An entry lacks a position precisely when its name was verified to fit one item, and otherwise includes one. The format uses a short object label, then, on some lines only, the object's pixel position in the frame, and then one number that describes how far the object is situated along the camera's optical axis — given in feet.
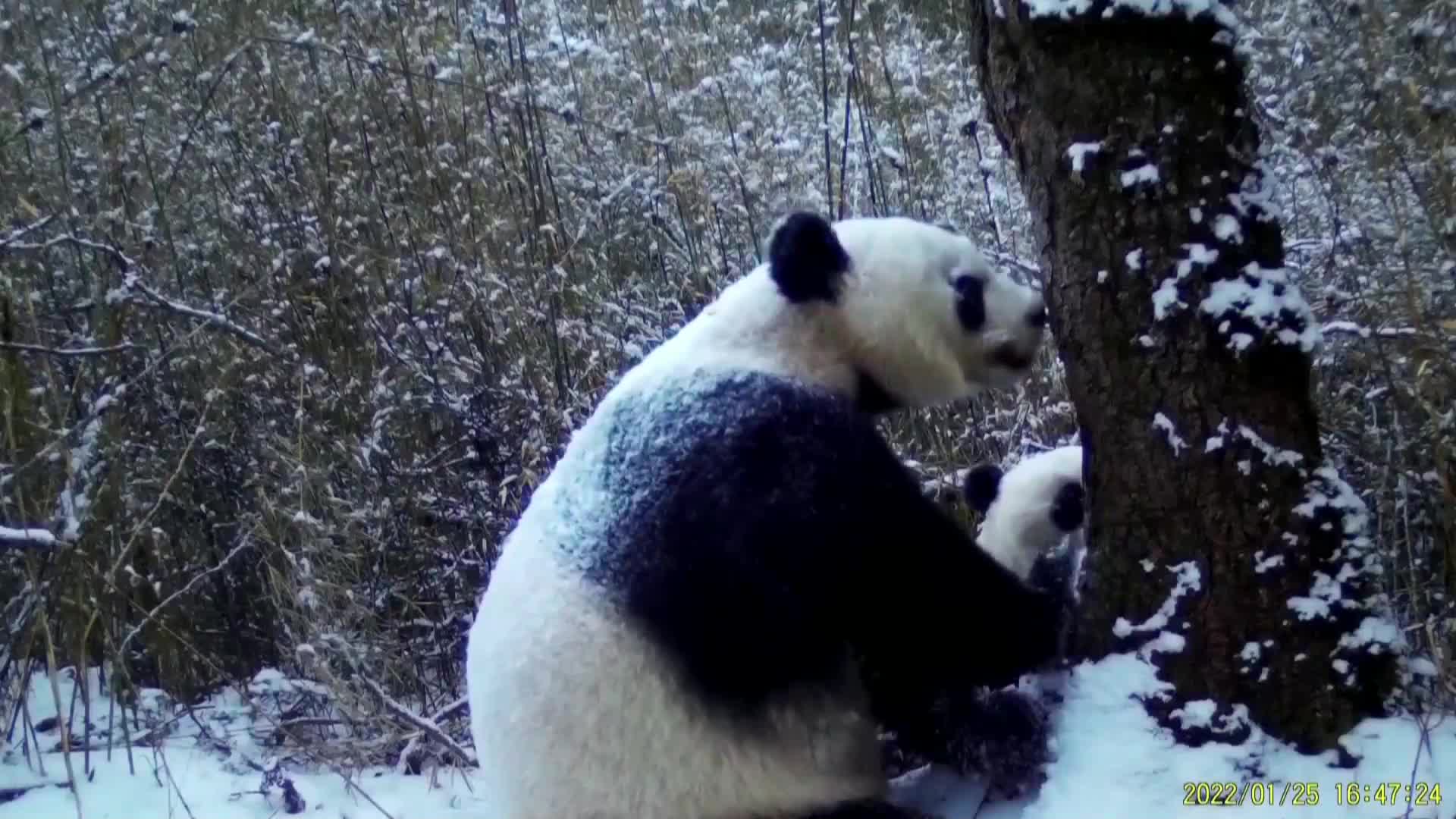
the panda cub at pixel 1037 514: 8.84
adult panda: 6.80
